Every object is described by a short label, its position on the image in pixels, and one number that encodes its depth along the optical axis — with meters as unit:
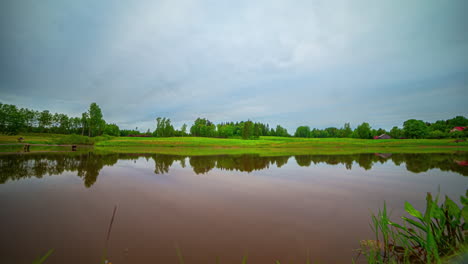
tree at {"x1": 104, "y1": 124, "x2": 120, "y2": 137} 90.21
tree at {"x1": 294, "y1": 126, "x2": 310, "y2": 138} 127.44
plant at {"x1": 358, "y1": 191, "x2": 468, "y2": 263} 2.15
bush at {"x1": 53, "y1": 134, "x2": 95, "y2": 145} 42.22
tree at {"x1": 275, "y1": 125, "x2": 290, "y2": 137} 123.98
